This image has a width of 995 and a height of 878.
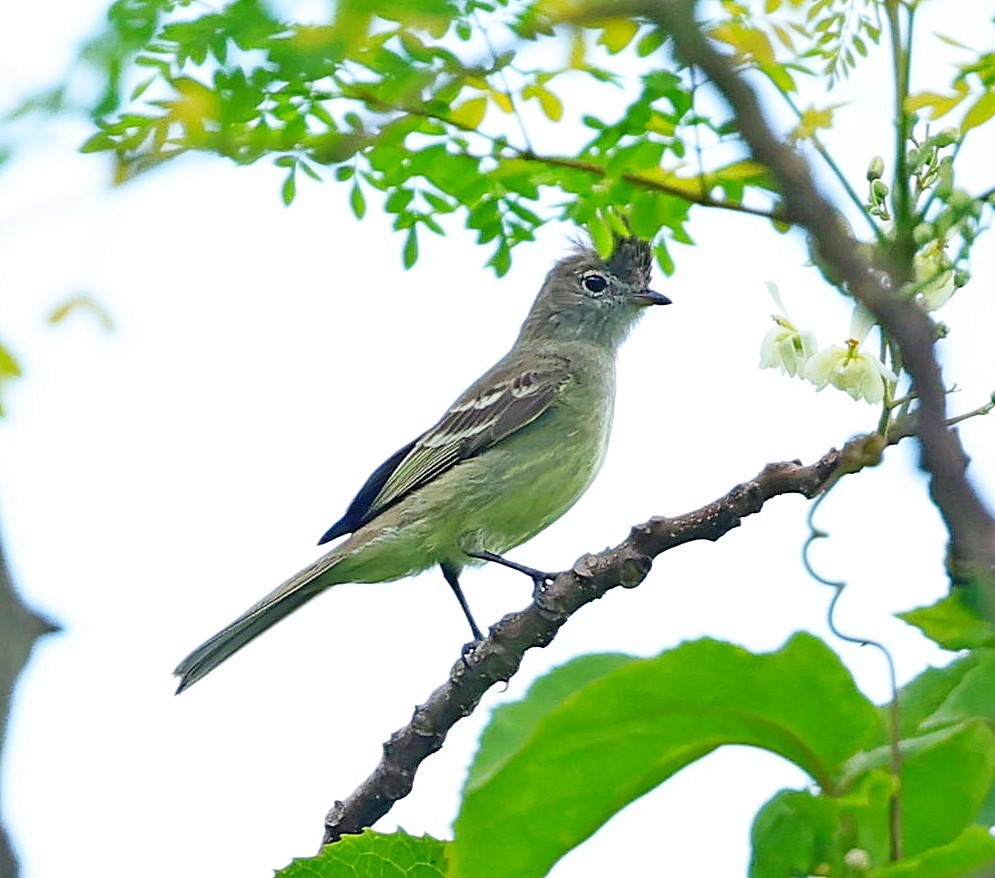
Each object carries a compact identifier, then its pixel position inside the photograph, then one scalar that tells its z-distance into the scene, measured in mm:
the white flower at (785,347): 6031
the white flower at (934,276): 4578
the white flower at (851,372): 5156
